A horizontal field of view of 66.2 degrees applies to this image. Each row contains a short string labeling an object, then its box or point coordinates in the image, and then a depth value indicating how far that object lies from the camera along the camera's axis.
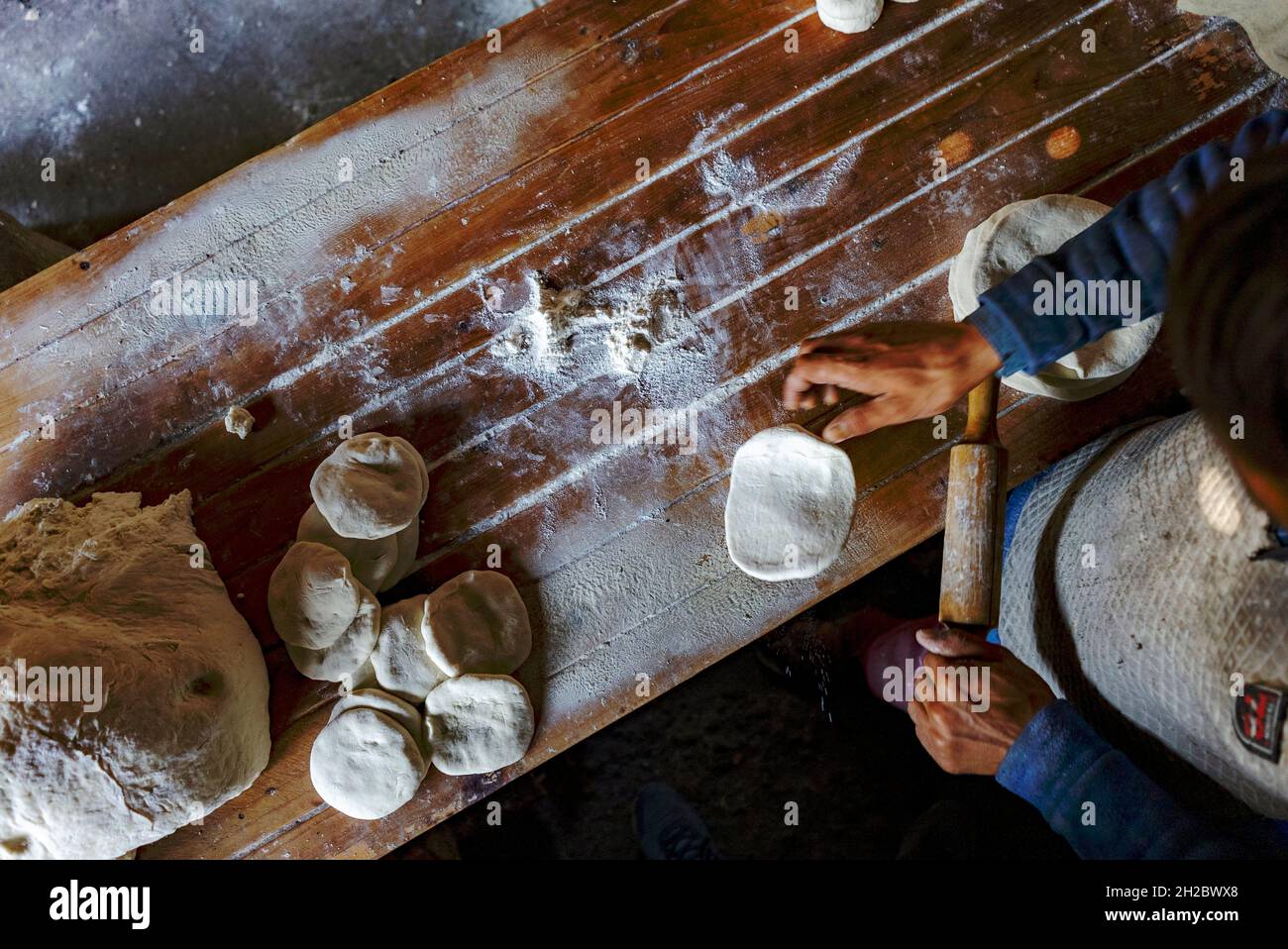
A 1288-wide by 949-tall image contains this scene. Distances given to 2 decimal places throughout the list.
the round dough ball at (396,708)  0.84
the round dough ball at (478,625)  0.83
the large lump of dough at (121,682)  0.72
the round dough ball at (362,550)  0.84
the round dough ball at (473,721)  0.84
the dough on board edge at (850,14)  0.87
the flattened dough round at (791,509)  0.85
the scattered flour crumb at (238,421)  0.86
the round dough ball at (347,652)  0.83
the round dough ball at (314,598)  0.80
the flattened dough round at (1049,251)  0.82
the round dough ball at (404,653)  0.84
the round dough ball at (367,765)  0.83
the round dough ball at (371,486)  0.80
